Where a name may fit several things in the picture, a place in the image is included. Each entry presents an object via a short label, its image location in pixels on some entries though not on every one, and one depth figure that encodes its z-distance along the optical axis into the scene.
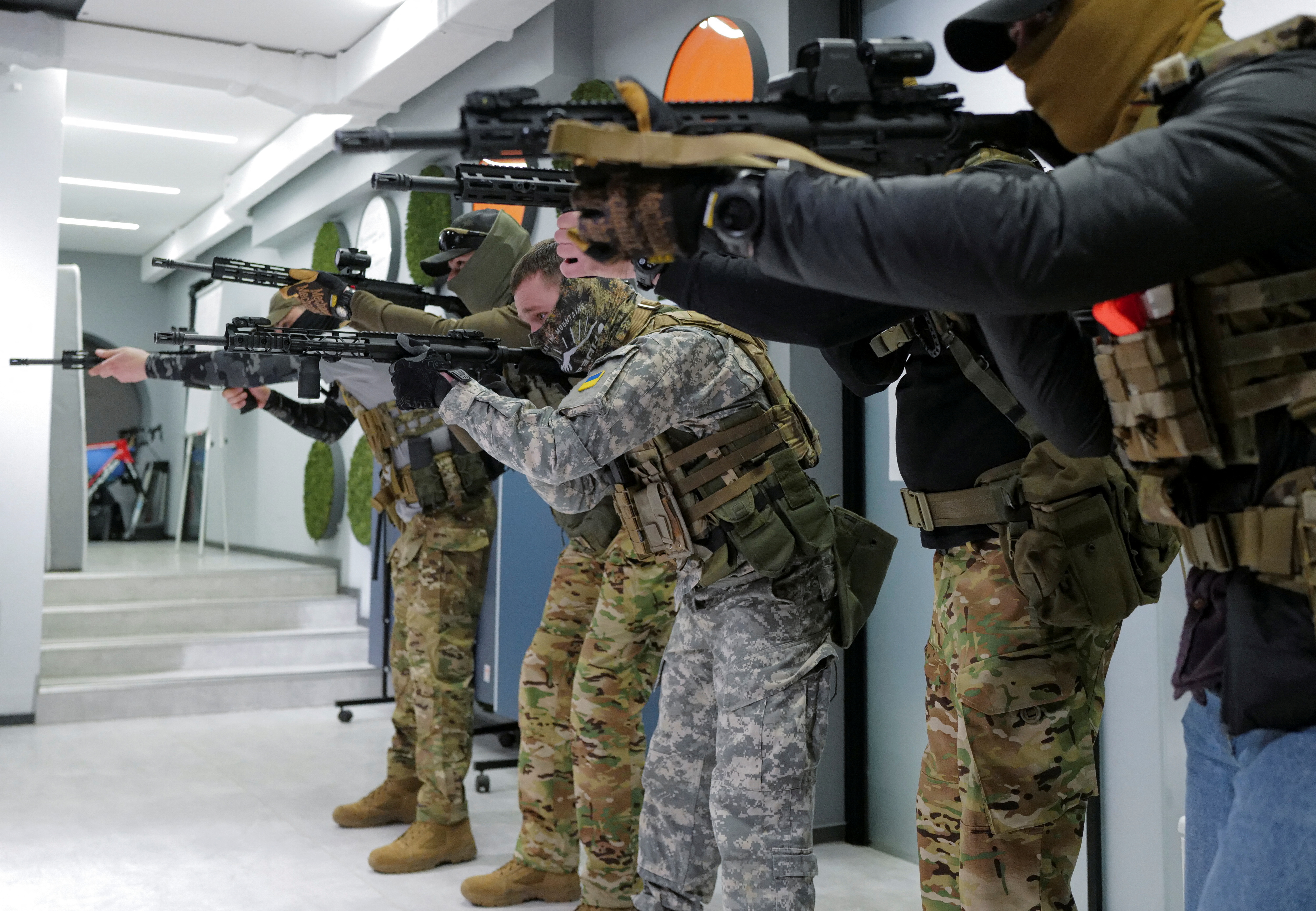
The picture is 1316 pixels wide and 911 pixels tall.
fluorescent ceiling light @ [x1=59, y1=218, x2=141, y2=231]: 10.54
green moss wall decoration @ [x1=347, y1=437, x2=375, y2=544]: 6.68
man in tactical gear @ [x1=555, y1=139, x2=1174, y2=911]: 1.54
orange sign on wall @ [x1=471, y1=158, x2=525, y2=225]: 5.05
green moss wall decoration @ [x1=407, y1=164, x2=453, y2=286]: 5.75
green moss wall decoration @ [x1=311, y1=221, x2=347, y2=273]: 7.18
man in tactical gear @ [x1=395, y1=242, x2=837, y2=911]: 1.99
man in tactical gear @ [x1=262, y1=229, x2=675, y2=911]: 2.61
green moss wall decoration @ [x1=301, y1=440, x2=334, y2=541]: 7.62
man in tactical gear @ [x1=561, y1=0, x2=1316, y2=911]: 0.82
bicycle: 10.55
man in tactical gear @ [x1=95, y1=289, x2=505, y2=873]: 3.24
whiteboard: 9.49
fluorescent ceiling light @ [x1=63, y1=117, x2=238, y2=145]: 7.32
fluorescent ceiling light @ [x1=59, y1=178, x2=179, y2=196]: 8.99
